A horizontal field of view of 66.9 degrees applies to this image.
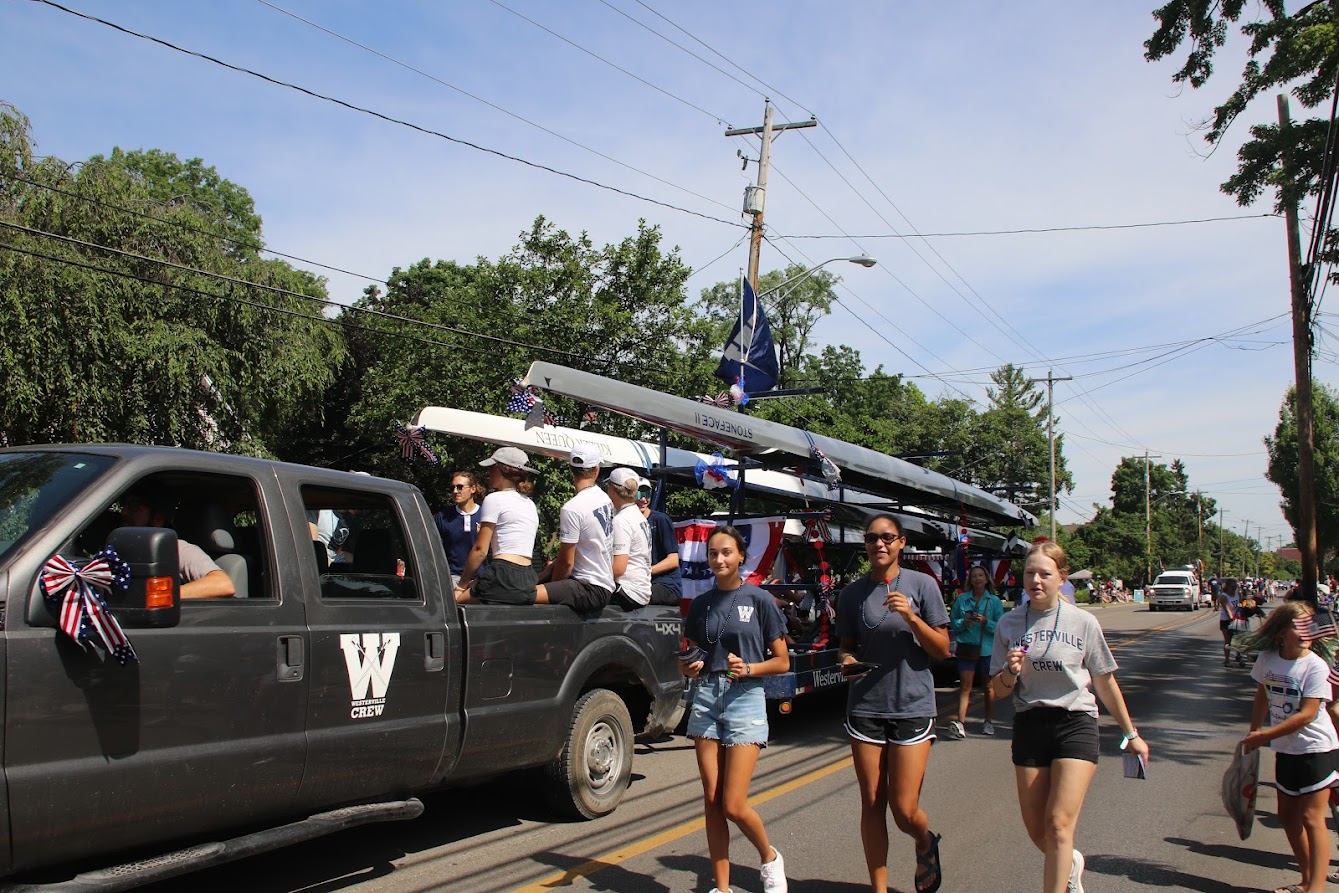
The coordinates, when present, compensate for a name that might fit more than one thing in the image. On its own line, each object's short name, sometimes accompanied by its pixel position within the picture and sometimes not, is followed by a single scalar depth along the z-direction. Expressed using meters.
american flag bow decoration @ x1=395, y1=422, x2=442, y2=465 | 8.95
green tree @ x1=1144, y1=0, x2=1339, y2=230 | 13.70
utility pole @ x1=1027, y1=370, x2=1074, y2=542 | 48.97
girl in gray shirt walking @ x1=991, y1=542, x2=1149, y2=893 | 4.25
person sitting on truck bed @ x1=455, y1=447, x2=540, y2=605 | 5.77
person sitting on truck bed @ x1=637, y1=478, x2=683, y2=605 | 8.22
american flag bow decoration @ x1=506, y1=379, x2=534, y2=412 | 8.39
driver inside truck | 4.21
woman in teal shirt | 10.37
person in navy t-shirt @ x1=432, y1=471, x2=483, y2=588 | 7.96
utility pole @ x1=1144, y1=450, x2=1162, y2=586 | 78.19
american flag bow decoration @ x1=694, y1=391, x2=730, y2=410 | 11.95
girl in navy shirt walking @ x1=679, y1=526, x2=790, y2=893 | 4.66
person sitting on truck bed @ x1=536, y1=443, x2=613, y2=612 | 6.23
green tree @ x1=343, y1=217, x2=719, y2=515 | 23.53
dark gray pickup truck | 3.53
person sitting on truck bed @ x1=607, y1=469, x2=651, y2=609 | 6.51
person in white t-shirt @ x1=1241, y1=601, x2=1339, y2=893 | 5.11
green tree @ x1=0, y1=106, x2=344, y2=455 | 15.82
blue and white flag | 14.09
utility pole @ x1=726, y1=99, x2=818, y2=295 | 18.25
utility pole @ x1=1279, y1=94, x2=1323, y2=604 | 18.89
